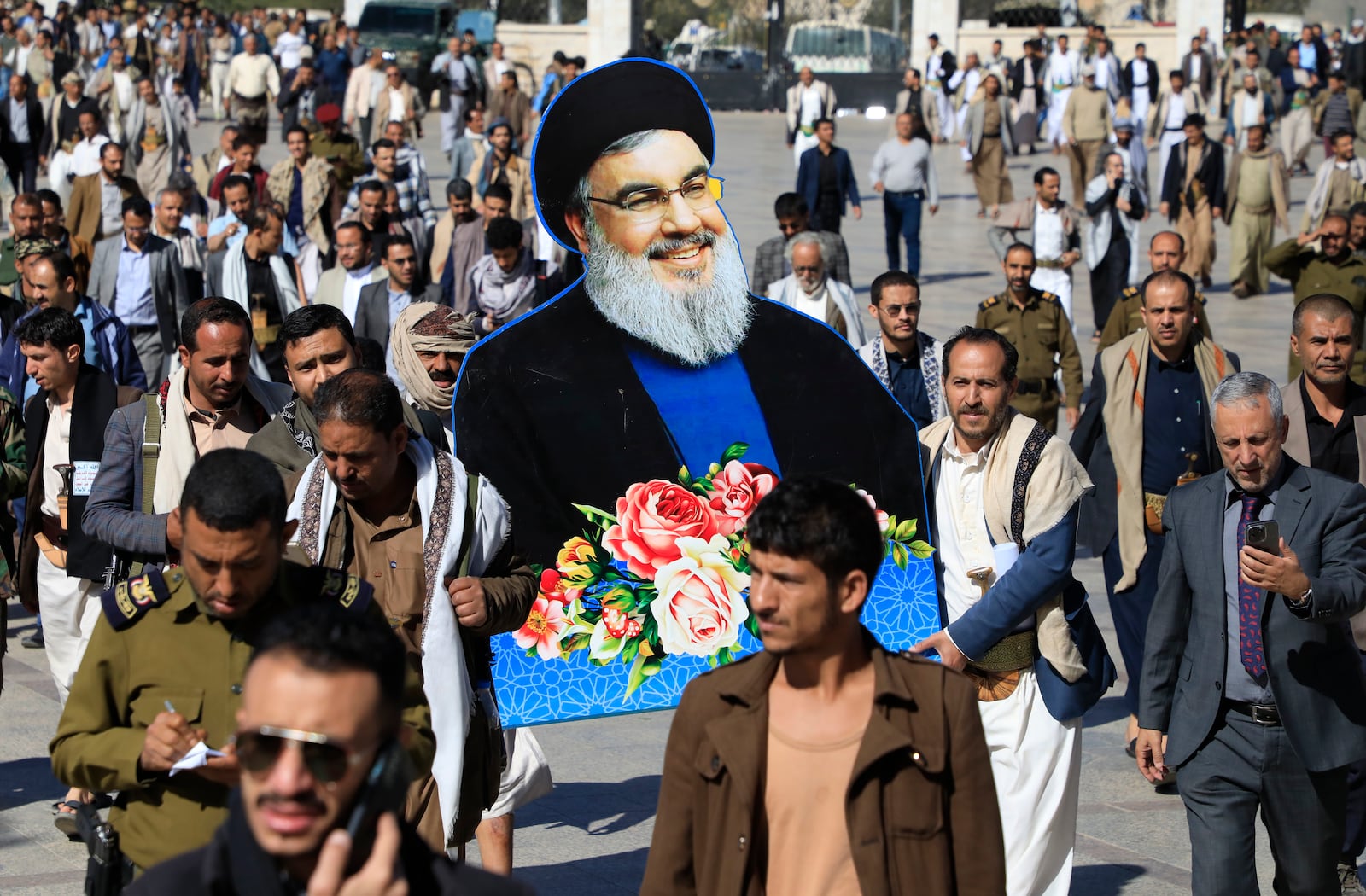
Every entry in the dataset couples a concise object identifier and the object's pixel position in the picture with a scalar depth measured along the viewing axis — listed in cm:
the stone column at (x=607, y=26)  4478
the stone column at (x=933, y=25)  4606
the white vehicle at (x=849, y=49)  4700
